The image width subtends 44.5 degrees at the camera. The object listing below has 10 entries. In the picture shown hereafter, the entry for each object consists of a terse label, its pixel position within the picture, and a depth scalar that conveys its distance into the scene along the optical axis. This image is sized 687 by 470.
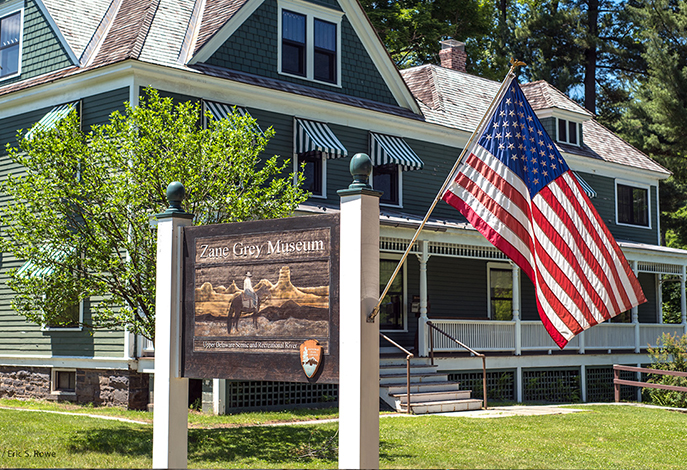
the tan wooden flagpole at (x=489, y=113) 8.23
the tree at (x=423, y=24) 34.31
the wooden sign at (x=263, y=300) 7.37
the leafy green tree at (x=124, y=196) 11.69
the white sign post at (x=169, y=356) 8.36
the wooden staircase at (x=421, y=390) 16.50
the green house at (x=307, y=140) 17.41
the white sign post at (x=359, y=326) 6.98
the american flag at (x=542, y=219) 8.18
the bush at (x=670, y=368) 20.69
